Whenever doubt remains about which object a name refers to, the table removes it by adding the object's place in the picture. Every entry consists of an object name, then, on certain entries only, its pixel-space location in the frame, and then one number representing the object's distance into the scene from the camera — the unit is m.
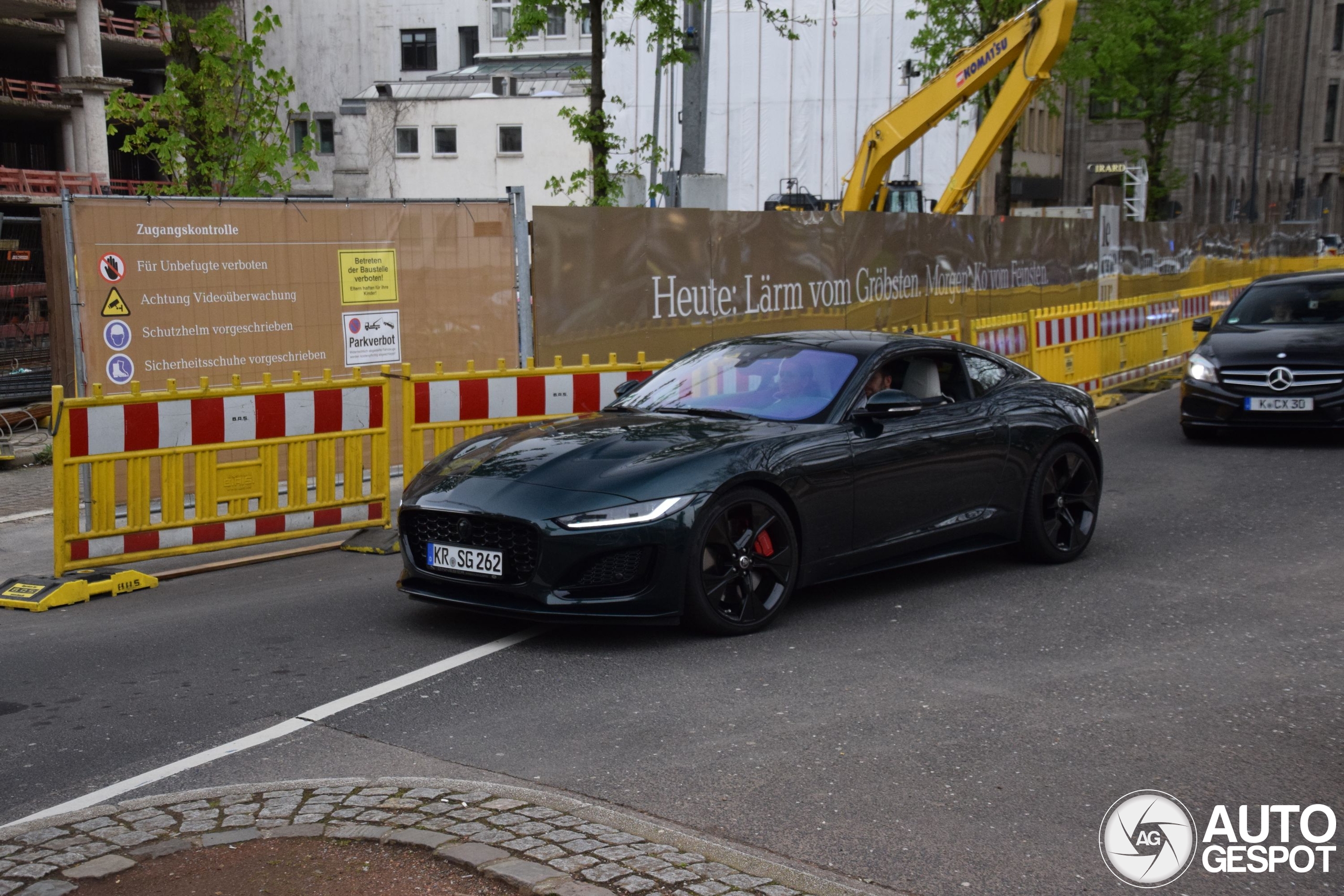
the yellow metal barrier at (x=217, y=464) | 8.33
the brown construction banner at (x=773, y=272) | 13.07
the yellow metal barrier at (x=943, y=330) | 14.41
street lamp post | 50.59
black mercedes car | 13.24
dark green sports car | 6.56
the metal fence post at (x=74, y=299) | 10.00
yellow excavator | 21.27
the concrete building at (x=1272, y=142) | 64.12
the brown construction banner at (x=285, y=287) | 10.41
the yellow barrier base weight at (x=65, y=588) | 7.88
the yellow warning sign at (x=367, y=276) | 11.64
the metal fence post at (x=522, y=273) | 12.37
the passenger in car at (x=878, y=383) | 7.76
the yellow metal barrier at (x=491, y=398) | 9.85
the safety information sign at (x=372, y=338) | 11.72
